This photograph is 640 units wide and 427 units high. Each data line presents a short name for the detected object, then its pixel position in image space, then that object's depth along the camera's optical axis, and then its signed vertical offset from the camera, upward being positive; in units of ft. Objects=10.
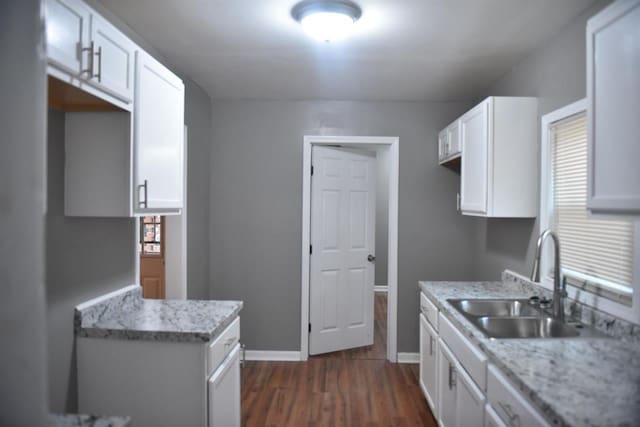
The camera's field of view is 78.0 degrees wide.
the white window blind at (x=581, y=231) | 6.04 -0.30
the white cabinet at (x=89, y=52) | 4.15 +1.84
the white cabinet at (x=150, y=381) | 5.71 -2.54
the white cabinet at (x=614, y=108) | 3.79 +1.09
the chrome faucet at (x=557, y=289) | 6.60 -1.30
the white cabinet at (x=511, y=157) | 8.29 +1.16
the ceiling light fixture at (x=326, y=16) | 6.43 +3.25
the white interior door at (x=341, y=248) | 12.65 -1.26
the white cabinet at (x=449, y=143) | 10.14 +1.87
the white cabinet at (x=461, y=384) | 4.53 -2.59
